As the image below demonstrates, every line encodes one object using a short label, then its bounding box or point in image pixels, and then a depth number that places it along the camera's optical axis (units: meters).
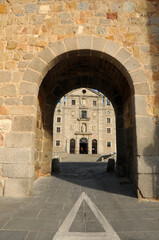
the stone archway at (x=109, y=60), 3.40
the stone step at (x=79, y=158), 19.30
